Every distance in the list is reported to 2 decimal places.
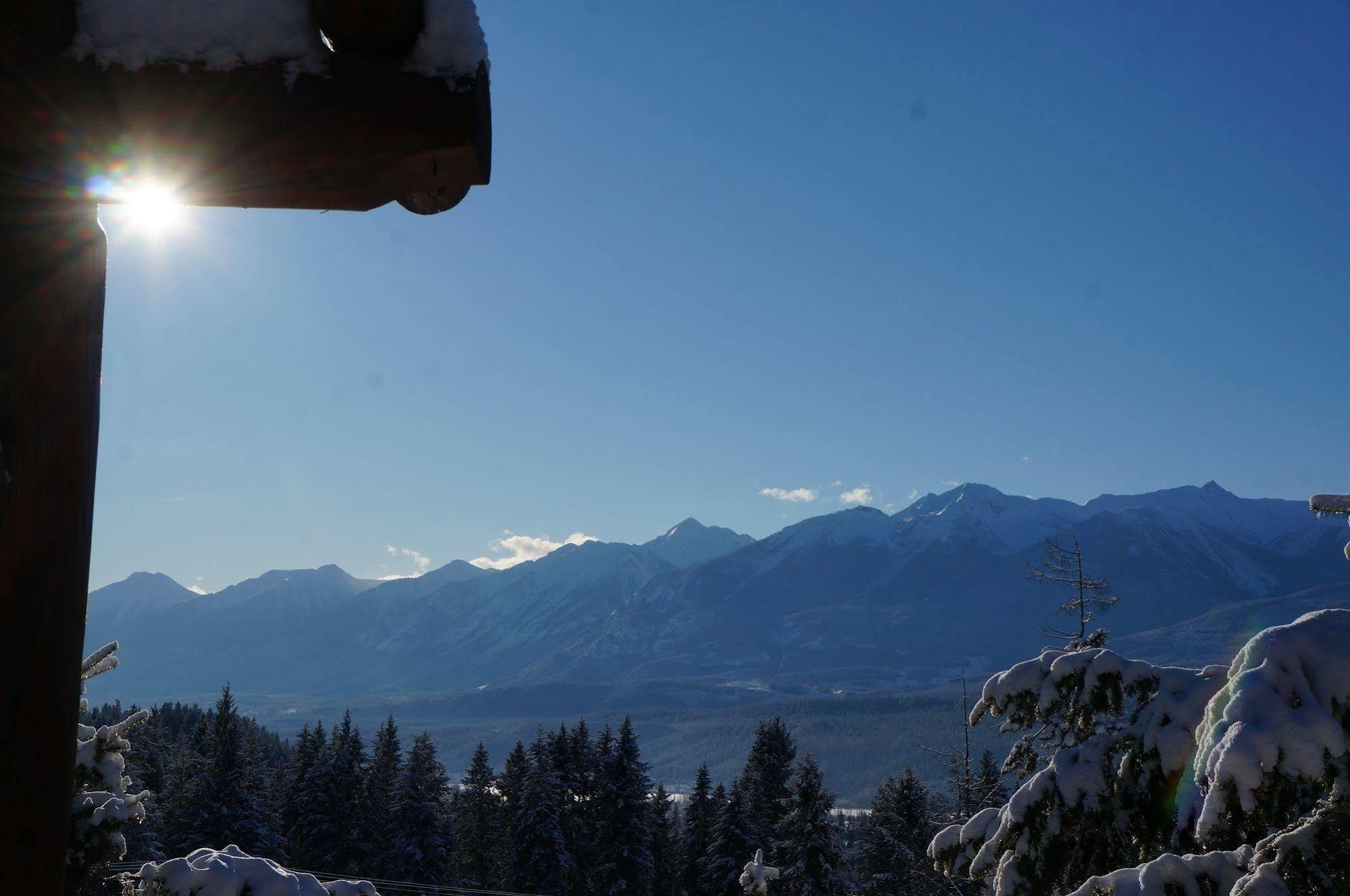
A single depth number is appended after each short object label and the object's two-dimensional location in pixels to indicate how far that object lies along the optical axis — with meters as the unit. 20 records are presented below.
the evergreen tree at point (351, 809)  41.50
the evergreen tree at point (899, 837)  40.16
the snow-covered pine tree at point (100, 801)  6.56
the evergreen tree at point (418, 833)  40.06
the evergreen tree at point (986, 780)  28.46
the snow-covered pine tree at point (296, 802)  41.47
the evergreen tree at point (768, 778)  38.17
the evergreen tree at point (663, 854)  45.44
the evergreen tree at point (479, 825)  45.56
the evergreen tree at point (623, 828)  38.69
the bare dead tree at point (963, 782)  29.47
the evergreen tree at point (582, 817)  40.22
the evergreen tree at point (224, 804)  35.78
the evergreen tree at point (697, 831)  38.91
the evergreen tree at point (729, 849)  35.53
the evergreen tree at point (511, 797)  38.91
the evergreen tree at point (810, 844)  33.25
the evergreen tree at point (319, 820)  40.97
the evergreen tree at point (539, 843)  37.97
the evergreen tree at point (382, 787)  42.00
